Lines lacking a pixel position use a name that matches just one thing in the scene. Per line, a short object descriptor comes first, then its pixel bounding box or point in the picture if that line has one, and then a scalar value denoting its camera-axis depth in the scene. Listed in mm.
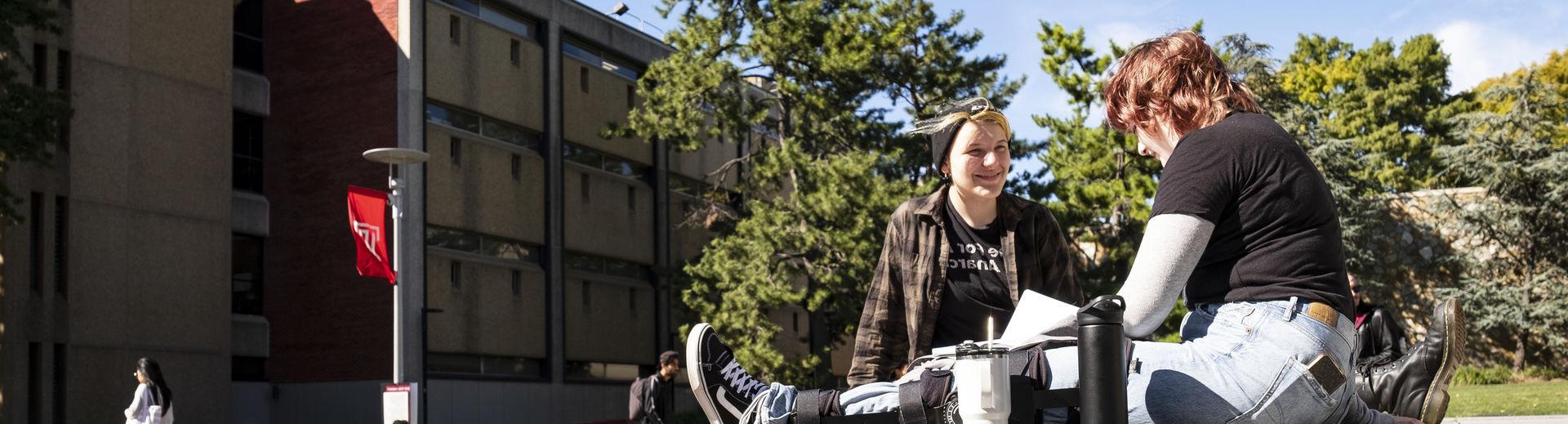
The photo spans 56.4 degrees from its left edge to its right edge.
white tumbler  3104
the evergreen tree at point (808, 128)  31406
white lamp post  21984
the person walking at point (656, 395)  15883
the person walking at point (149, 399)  15078
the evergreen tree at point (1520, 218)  33594
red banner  22297
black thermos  3018
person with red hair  3152
